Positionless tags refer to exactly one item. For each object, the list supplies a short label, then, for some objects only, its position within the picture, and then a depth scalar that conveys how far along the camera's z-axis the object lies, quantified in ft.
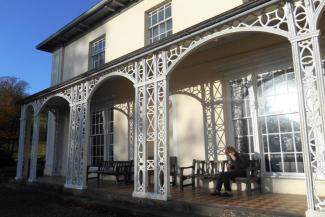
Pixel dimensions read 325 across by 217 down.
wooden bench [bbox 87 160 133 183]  31.76
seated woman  23.20
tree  90.02
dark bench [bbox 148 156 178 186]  29.63
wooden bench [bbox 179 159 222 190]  24.98
